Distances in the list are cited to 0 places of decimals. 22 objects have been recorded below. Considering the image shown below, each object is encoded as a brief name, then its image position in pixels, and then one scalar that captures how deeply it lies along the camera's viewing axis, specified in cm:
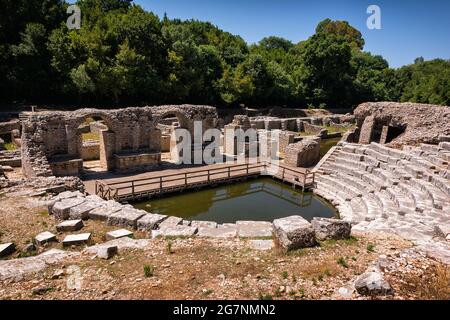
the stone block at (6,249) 764
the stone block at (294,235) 711
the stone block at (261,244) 744
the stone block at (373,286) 517
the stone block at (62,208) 971
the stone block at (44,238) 817
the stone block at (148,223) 951
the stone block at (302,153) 1986
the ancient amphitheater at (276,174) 860
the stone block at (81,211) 977
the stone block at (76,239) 811
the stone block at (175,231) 859
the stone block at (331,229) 771
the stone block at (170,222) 952
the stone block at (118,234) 857
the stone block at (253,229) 864
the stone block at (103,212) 980
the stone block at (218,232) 868
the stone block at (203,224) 1030
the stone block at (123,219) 962
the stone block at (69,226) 893
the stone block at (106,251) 704
